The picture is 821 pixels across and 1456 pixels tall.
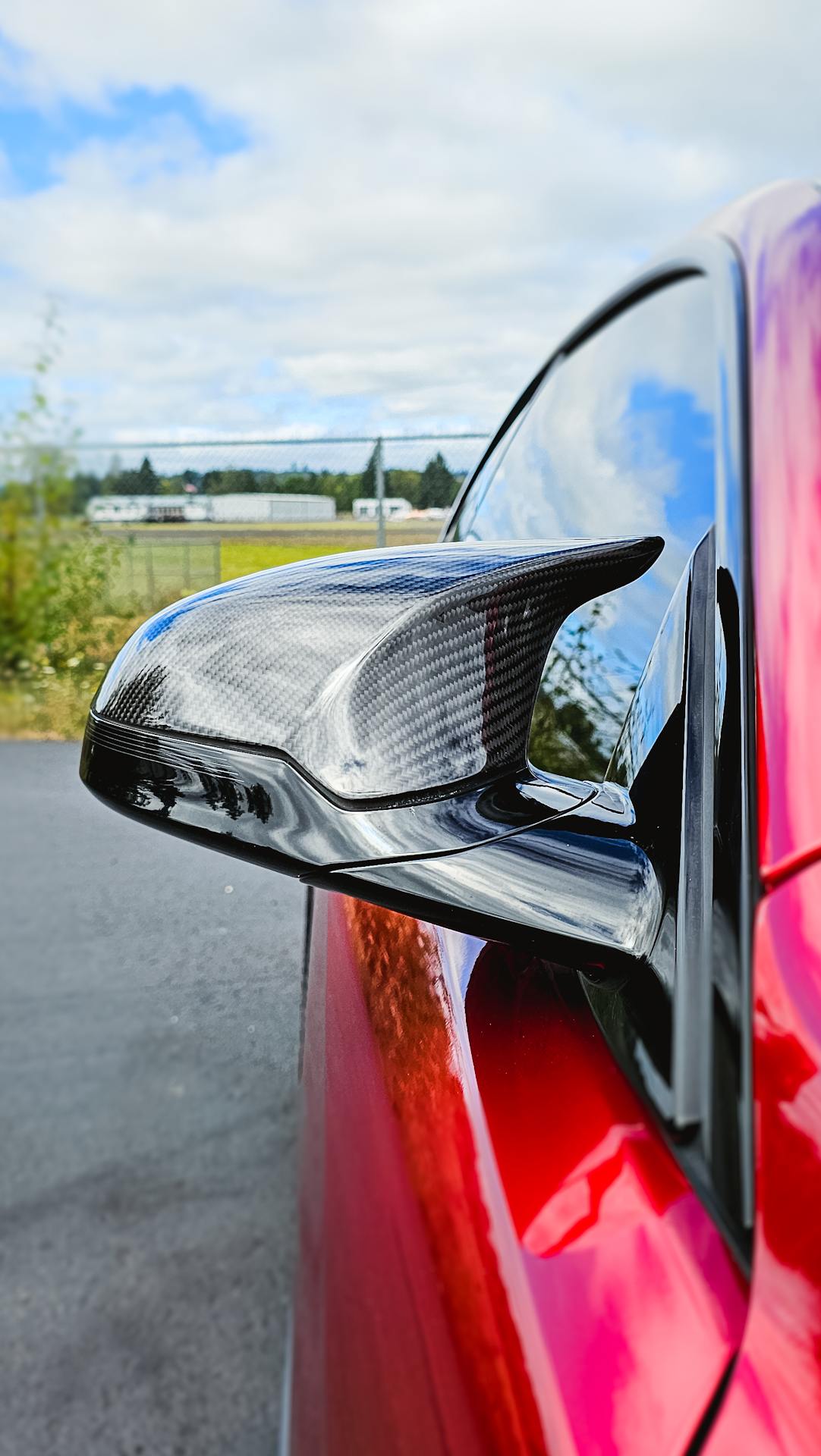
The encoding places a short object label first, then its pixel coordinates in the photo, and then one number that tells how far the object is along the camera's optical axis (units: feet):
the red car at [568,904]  1.82
